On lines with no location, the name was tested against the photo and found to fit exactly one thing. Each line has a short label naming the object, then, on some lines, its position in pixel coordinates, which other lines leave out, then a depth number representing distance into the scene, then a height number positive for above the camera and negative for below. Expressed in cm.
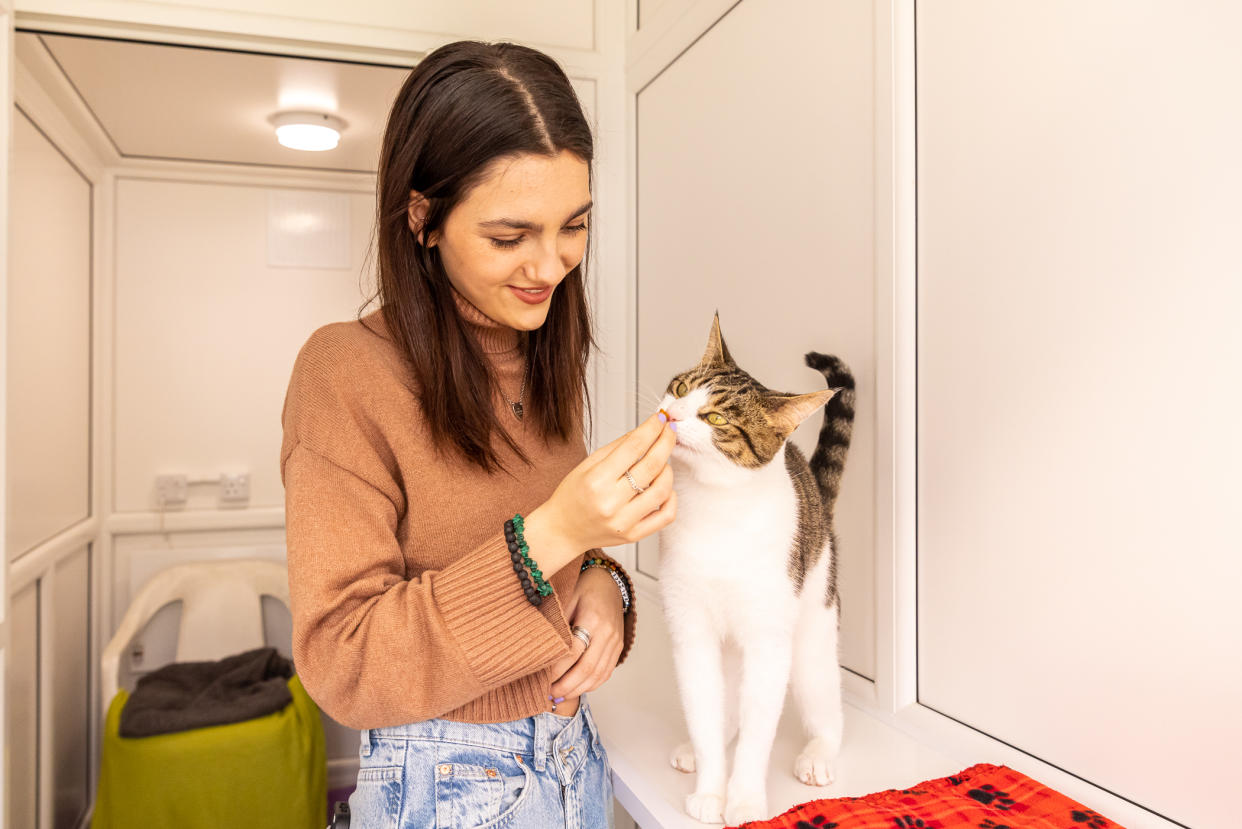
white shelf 90 -41
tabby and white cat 83 -16
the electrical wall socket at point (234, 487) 288 -27
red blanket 69 -34
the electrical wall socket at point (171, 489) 284 -27
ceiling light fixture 235 +78
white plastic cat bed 267 -61
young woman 72 -8
